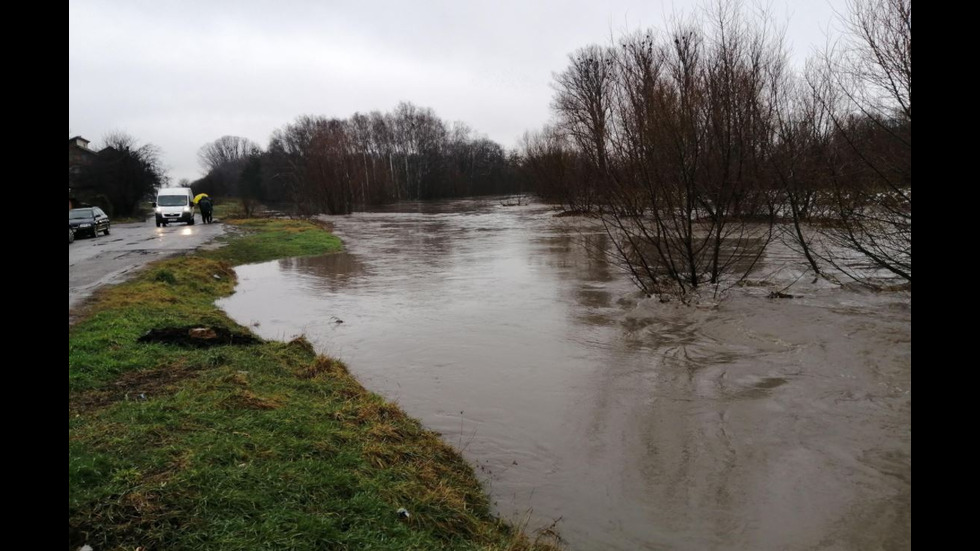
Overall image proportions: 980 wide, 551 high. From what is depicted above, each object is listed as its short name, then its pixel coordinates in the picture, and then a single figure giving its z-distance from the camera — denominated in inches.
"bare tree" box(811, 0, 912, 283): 356.9
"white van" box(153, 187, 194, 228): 1390.3
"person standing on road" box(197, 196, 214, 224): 1459.2
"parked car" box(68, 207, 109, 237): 1088.2
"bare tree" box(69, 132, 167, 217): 1856.5
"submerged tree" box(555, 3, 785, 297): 473.4
